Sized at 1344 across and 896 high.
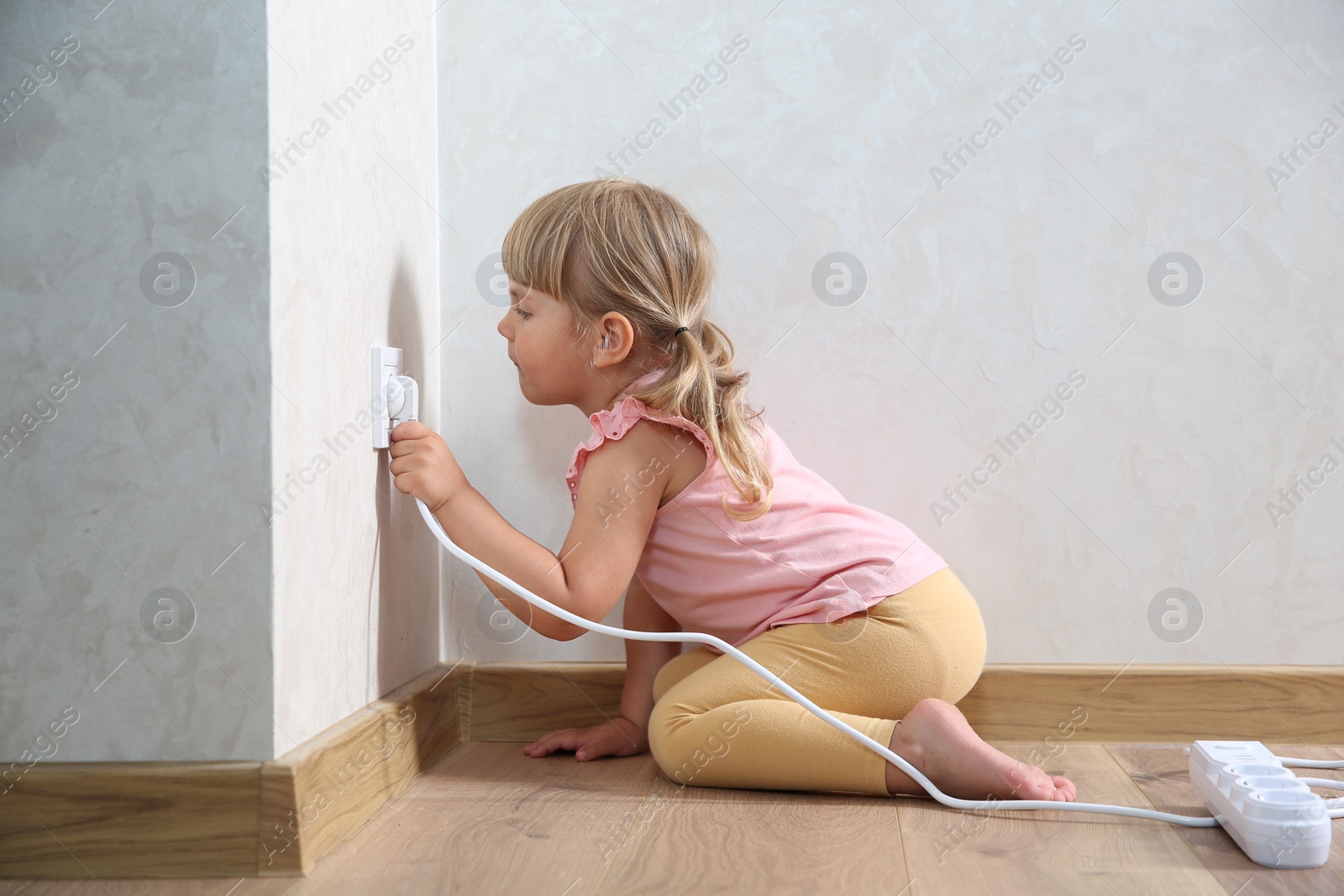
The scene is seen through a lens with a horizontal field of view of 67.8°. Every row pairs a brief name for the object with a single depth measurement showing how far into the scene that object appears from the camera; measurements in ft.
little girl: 3.16
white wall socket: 3.11
